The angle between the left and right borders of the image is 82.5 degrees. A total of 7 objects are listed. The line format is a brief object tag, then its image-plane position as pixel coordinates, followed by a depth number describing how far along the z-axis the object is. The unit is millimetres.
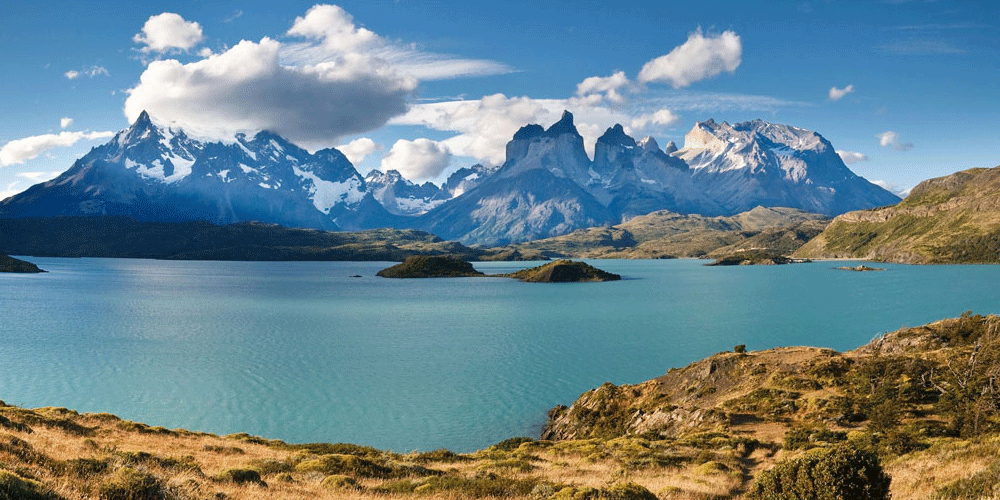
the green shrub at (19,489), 16078
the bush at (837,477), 19016
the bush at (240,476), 28038
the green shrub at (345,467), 34219
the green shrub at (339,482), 29006
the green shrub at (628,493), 22906
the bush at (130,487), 19438
